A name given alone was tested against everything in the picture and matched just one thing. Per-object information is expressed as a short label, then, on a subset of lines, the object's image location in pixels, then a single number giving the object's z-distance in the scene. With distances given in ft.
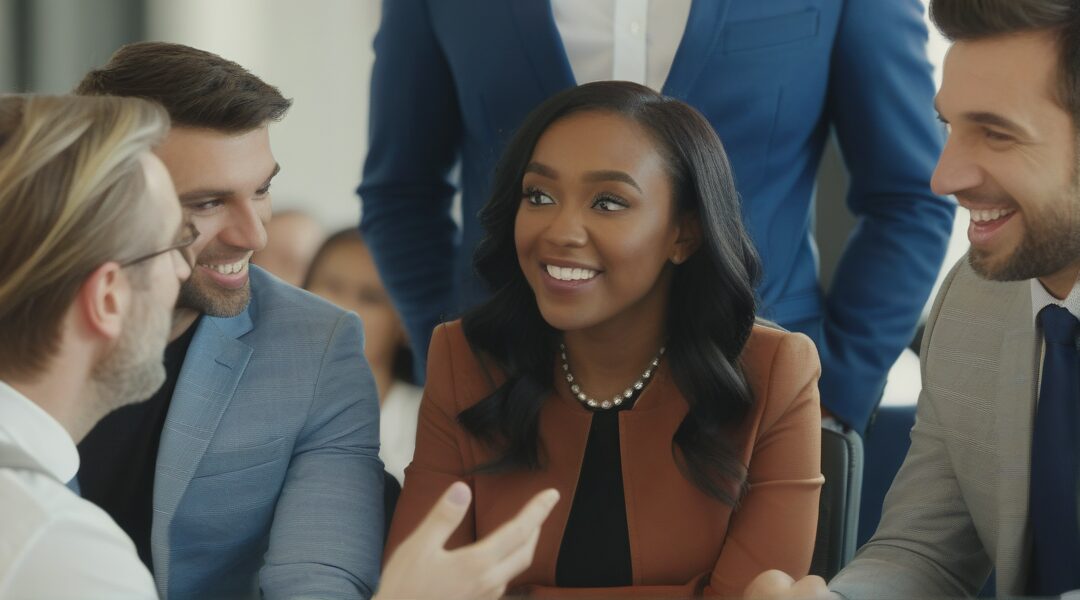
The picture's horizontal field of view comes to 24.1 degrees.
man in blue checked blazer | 7.75
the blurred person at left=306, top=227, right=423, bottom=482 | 10.94
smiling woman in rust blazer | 7.79
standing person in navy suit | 8.45
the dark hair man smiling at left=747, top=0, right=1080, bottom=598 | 7.35
